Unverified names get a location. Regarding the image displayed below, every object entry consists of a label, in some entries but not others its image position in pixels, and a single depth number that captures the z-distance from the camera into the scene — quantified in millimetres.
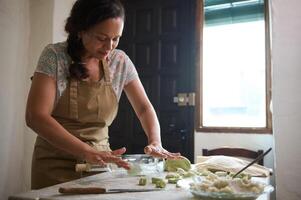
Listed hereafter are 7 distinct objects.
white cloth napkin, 1367
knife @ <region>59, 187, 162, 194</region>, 802
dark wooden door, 2783
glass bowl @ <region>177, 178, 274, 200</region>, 715
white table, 784
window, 2611
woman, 1096
